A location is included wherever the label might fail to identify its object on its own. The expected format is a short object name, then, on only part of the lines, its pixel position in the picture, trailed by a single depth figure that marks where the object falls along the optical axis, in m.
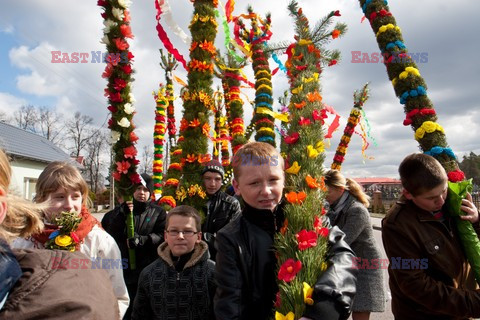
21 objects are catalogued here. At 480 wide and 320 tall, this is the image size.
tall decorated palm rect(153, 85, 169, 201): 9.77
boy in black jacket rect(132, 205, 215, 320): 2.36
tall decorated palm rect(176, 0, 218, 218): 3.75
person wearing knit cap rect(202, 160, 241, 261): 3.67
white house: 20.91
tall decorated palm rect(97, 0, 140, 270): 3.34
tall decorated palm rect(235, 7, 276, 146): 4.91
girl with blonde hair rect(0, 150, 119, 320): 0.74
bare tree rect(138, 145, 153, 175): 46.21
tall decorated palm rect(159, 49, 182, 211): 7.55
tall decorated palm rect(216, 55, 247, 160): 7.72
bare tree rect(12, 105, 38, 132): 40.52
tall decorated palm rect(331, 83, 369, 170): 10.81
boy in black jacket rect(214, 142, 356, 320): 1.50
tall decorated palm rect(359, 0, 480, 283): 2.47
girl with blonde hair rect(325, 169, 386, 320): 3.11
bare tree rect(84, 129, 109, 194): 45.50
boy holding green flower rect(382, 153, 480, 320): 1.97
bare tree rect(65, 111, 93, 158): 44.43
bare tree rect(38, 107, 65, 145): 42.41
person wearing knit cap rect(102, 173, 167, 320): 3.46
